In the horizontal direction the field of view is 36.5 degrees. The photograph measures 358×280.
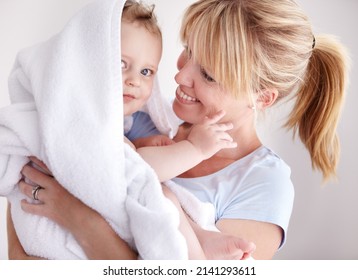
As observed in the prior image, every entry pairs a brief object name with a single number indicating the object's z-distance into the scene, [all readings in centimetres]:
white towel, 103
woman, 127
